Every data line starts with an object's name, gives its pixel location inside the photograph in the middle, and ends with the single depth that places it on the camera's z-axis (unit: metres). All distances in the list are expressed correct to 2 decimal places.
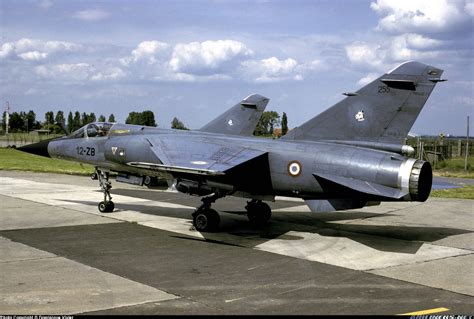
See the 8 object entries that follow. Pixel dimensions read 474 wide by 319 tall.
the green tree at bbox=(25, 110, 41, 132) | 122.81
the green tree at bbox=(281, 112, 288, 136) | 91.09
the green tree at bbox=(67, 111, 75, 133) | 111.74
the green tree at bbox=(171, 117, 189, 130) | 52.15
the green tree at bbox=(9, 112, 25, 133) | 120.12
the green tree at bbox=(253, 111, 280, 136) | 94.64
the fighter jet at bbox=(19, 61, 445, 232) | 11.96
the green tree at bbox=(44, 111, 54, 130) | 108.28
